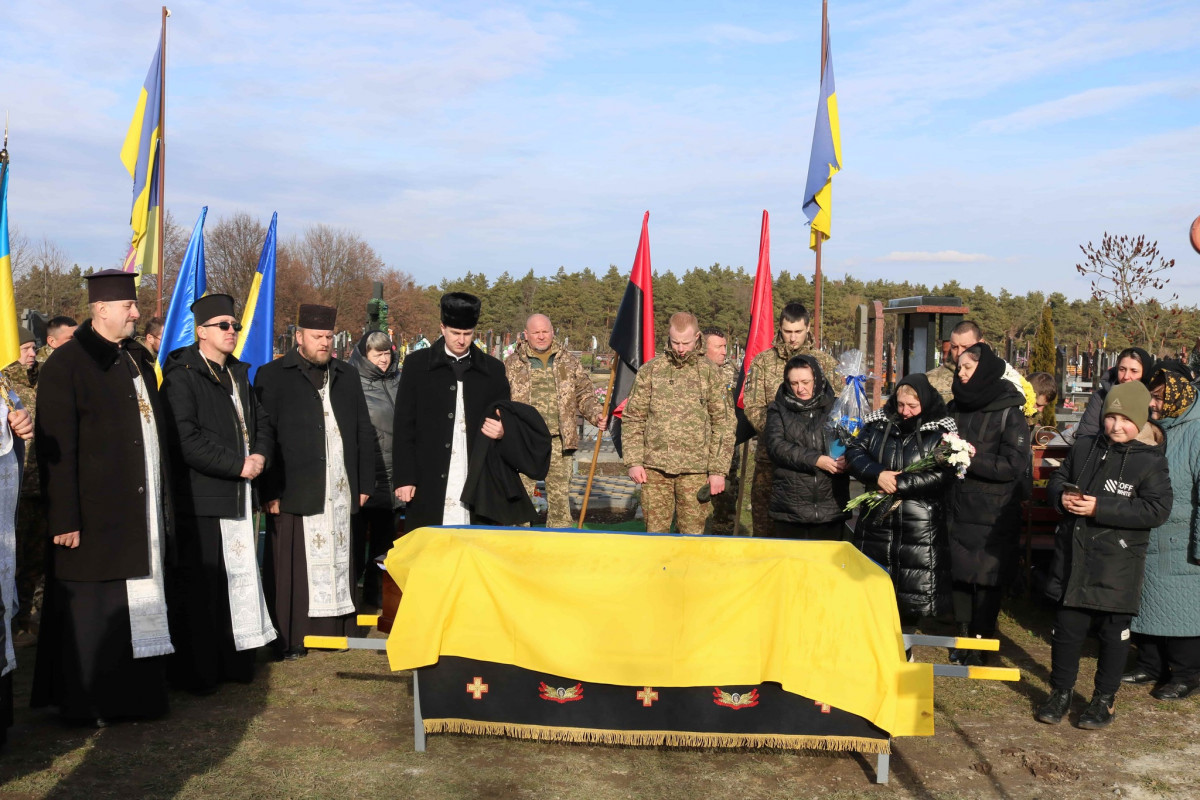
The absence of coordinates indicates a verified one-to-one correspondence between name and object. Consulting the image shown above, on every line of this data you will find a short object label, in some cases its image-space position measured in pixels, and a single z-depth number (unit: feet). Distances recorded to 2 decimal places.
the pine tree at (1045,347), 69.46
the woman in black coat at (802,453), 19.85
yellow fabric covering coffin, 12.62
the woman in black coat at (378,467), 23.70
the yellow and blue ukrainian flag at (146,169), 36.29
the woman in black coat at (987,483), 18.37
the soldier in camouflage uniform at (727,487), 28.66
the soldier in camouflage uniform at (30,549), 19.35
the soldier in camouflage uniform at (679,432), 21.74
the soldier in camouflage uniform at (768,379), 22.70
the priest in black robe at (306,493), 19.04
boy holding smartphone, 15.37
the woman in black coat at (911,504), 18.17
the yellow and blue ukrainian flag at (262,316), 29.60
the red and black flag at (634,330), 25.82
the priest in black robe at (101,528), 14.90
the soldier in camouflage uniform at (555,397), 27.30
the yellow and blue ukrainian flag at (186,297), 27.27
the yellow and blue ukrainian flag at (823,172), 33.63
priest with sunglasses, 17.01
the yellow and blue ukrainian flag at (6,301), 17.42
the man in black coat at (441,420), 18.92
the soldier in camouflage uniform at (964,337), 20.67
